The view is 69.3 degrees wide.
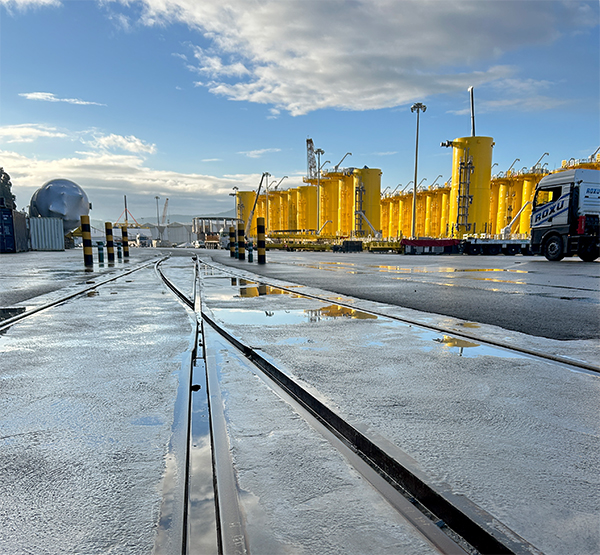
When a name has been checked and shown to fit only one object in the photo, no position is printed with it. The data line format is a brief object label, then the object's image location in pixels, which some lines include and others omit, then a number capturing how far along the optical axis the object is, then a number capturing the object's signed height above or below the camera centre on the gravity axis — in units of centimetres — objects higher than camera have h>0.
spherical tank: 3691 +238
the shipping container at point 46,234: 3491 -39
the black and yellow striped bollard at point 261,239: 1510 -34
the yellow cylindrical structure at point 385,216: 7975 +279
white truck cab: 1631 +71
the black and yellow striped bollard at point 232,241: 2428 -64
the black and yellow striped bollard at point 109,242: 1680 -52
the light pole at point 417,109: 3803 +1064
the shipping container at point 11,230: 2947 -7
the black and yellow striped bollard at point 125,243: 2242 -70
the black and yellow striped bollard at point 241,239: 1946 -46
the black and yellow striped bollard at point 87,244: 1388 -48
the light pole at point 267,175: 7341 +936
